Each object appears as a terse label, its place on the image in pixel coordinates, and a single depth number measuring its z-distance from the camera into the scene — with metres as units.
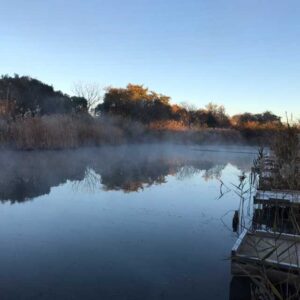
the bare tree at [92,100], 24.20
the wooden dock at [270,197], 4.18
